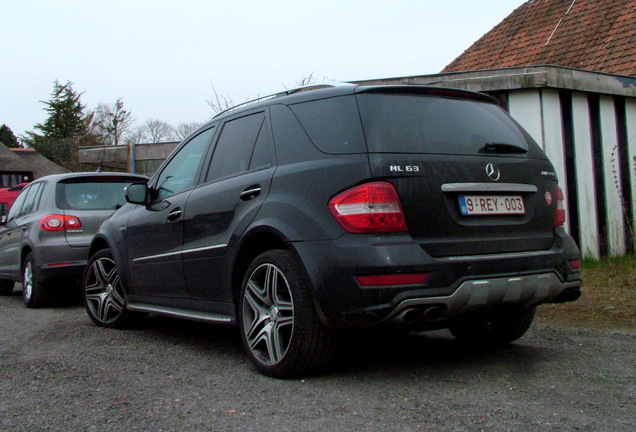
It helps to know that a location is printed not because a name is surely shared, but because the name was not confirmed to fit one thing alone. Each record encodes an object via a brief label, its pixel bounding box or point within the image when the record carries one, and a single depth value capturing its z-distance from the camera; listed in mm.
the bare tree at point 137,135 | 58291
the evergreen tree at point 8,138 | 78212
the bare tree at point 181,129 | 48244
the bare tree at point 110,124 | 61531
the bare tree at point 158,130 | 56994
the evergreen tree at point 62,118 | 68188
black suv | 3773
